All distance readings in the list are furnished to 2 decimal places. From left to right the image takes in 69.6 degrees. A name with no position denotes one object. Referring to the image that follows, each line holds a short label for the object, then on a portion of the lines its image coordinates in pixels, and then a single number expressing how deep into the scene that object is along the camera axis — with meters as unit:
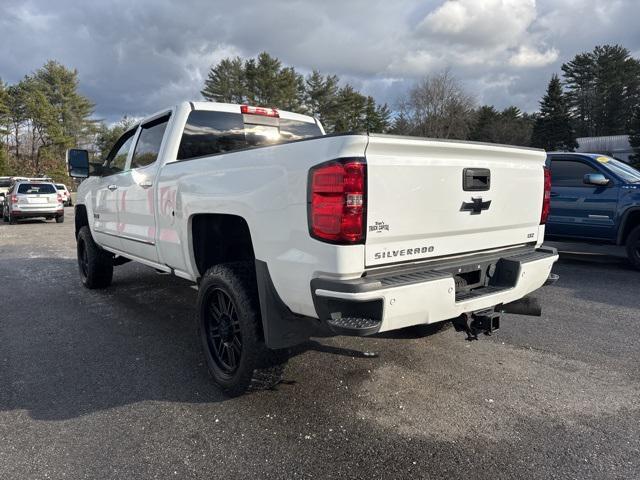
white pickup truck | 2.34
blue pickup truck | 7.07
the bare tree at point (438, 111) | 57.66
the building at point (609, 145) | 48.15
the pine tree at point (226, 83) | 52.66
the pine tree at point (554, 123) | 55.97
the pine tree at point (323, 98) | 55.62
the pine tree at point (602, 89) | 64.56
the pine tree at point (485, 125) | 62.55
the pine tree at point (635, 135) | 42.91
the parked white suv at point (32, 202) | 17.09
